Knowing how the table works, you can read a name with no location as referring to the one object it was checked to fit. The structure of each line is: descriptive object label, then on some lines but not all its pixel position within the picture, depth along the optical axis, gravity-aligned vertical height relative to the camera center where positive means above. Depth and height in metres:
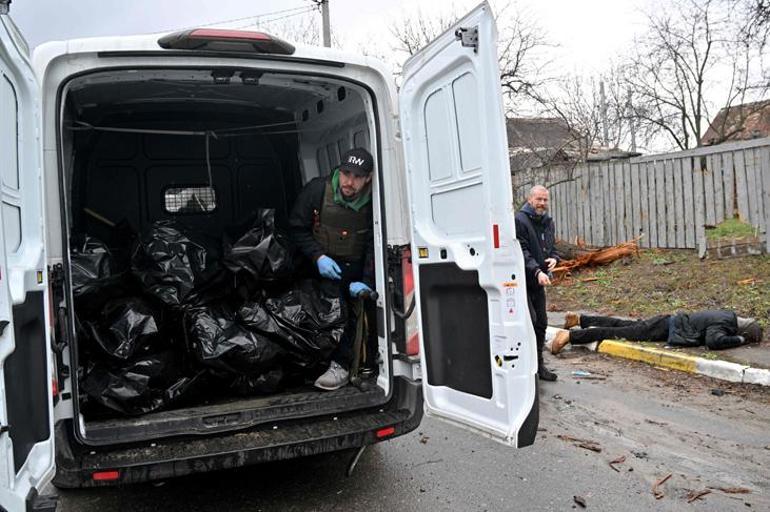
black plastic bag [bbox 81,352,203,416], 3.50 -0.65
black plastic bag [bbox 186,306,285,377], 3.79 -0.49
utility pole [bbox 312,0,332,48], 16.81 +6.23
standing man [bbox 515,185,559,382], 5.64 -0.02
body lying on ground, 6.19 -0.92
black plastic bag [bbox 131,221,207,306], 3.97 +0.03
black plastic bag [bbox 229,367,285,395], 3.92 -0.73
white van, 2.63 -0.05
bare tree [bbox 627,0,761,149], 16.73 +3.77
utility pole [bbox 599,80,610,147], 18.38 +3.89
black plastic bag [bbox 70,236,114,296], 3.62 +0.04
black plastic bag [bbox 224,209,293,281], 4.16 +0.04
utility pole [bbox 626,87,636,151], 18.53 +3.65
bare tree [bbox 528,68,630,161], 13.70 +3.23
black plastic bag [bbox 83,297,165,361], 3.58 -0.34
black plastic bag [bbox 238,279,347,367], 3.97 -0.37
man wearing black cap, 4.05 +0.19
